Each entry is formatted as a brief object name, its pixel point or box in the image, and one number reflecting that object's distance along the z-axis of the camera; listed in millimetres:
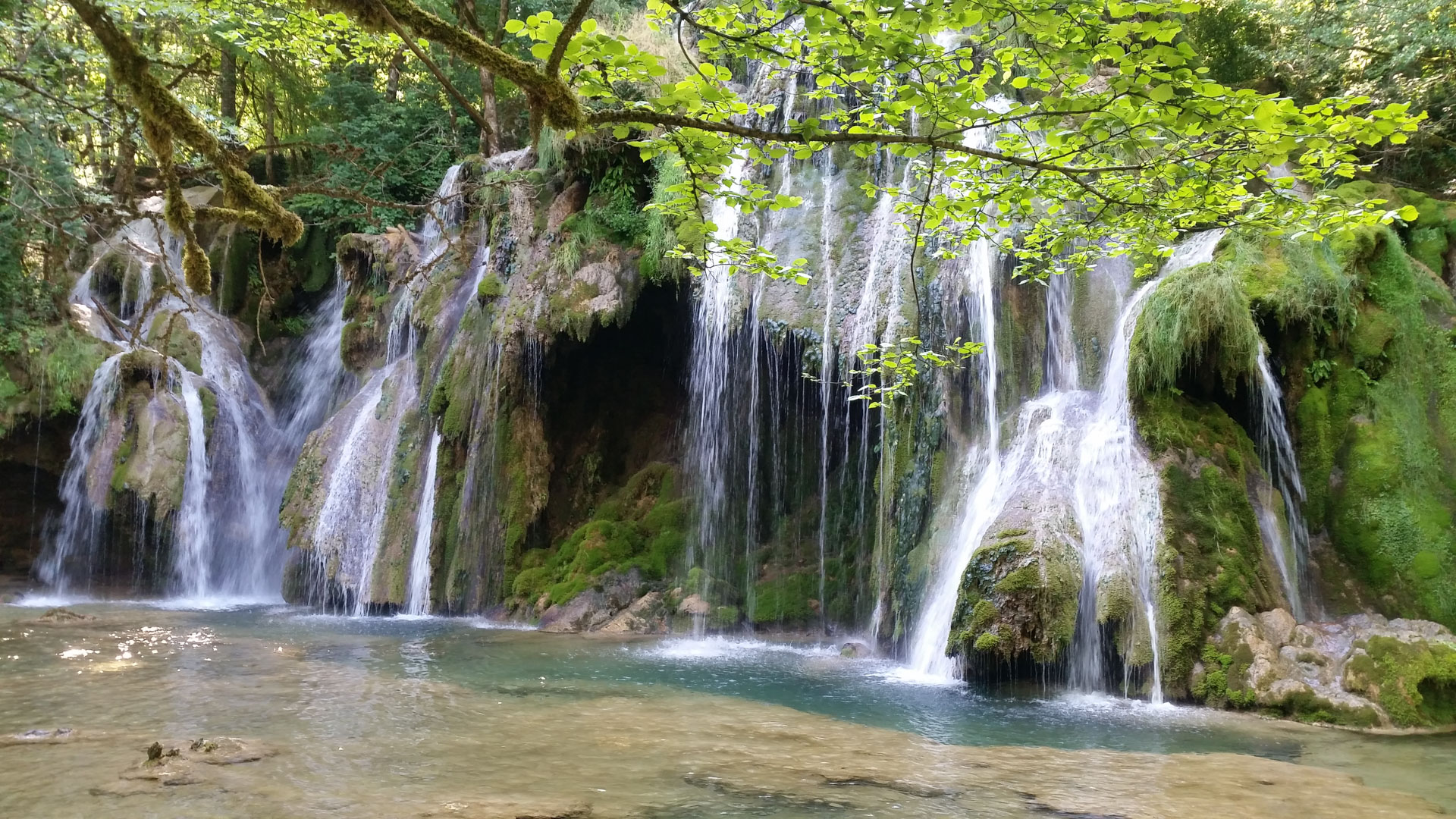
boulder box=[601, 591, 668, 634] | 12062
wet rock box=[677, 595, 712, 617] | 12141
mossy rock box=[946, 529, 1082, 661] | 7719
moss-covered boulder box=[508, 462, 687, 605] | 12938
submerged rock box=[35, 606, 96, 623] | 10586
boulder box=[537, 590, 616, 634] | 12078
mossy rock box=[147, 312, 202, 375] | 17109
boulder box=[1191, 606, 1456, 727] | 6715
